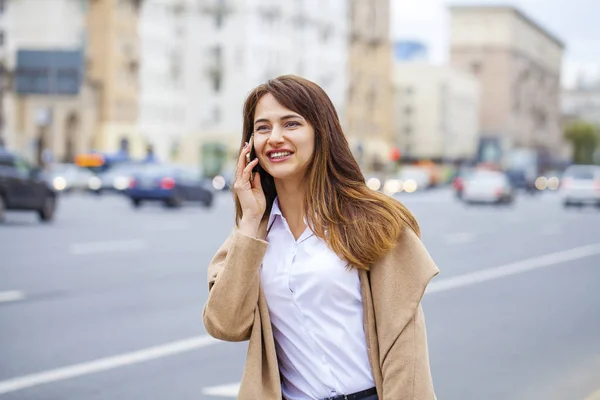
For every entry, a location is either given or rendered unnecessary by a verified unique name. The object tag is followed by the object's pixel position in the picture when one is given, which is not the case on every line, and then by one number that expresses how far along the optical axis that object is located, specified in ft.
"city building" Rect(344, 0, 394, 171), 339.98
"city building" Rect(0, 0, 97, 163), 234.38
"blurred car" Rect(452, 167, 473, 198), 156.66
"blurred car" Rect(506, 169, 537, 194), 241.14
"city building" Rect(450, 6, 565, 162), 474.08
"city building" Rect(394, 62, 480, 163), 402.52
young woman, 9.95
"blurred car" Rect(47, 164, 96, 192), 162.50
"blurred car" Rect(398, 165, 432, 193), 236.84
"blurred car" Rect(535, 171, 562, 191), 290.76
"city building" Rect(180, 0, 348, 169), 282.36
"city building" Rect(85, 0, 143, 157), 254.27
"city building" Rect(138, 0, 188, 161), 266.77
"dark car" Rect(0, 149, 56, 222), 77.87
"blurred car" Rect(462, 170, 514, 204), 151.84
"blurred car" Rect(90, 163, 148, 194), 155.43
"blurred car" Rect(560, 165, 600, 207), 149.79
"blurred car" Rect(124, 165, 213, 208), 111.75
